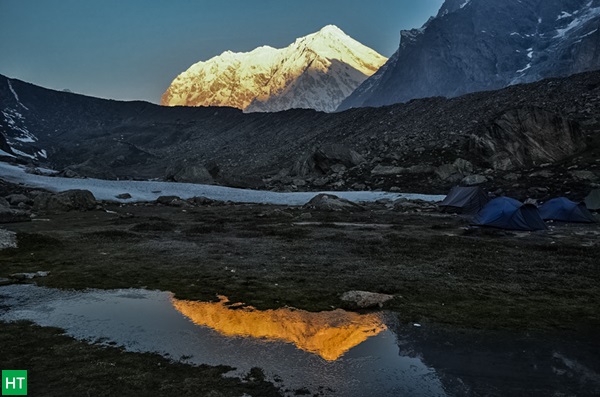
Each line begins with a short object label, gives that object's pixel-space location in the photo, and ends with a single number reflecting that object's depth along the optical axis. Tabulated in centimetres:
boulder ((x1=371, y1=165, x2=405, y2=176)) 5253
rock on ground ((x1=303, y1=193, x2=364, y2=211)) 3694
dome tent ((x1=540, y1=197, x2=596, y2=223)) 2727
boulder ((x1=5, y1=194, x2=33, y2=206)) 3441
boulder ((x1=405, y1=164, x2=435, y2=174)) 5031
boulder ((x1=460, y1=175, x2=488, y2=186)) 4291
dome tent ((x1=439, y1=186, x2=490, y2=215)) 3266
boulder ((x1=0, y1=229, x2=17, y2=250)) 1725
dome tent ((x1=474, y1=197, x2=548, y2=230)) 2481
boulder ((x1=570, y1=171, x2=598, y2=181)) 3612
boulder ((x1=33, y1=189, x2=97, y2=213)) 3300
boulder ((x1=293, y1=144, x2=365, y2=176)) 5932
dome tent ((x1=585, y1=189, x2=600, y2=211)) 2986
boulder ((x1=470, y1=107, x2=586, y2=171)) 4478
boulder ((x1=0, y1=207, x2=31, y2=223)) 2540
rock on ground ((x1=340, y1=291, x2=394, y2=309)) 1105
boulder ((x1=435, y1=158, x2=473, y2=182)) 4750
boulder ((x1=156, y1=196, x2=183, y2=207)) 4112
